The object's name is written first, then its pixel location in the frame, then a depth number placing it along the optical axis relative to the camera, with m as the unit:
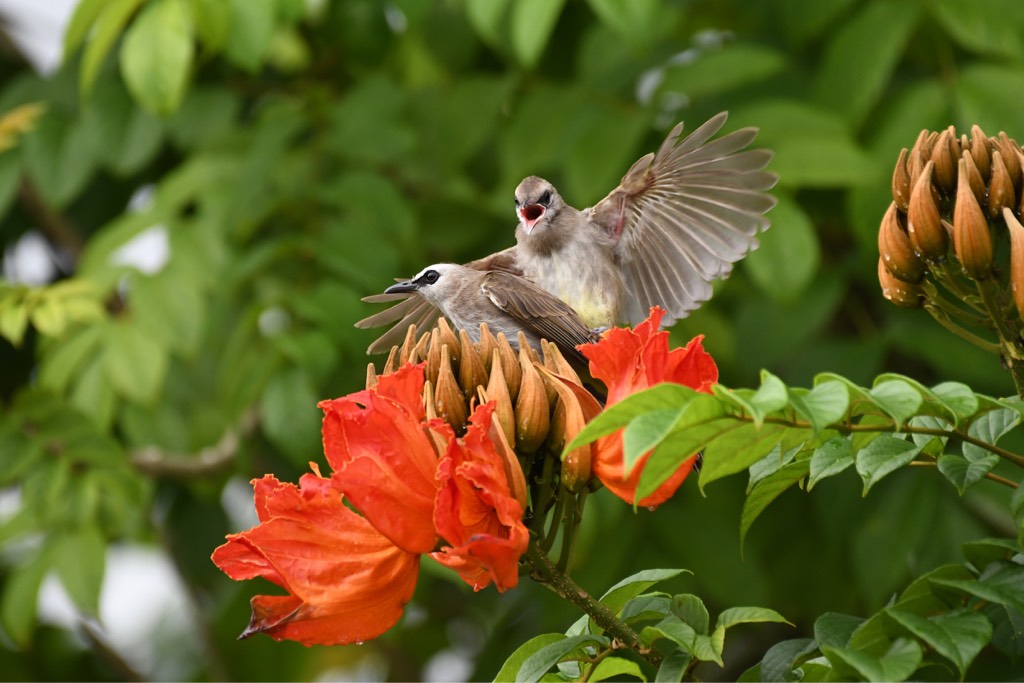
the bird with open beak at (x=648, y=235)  5.59
